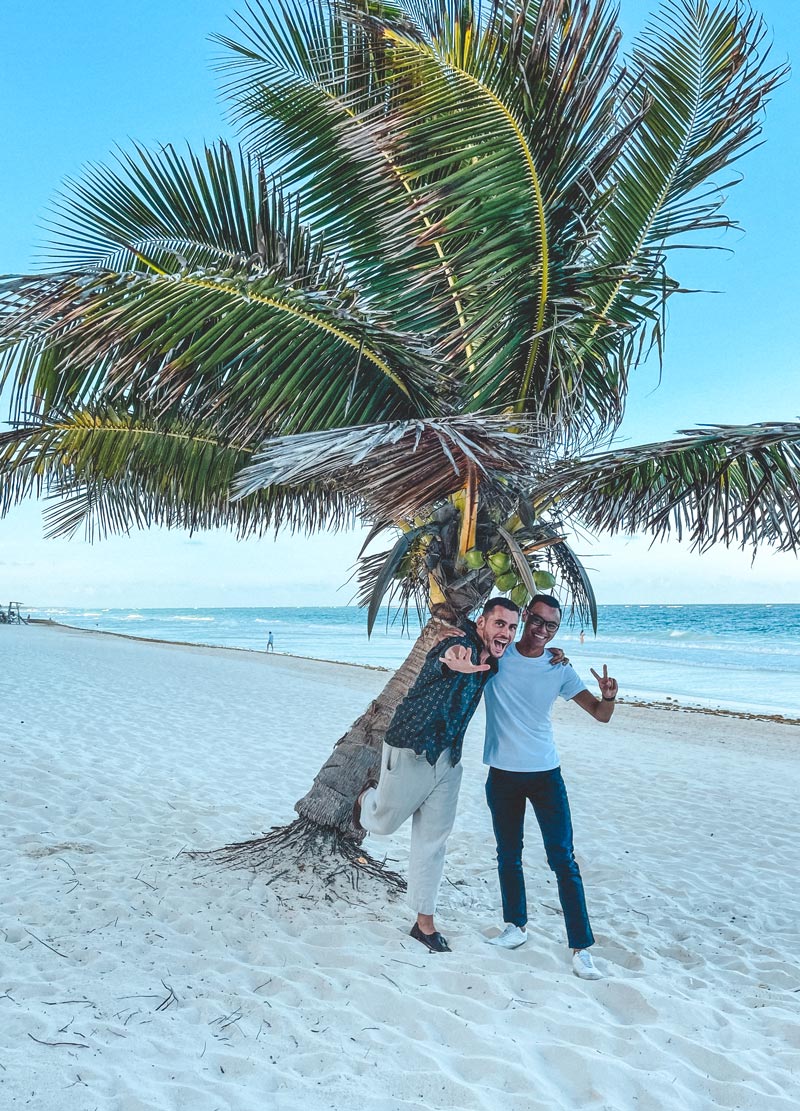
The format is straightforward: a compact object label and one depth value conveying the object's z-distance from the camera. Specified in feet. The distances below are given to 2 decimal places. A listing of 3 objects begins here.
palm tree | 11.32
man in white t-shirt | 11.48
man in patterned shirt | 11.16
